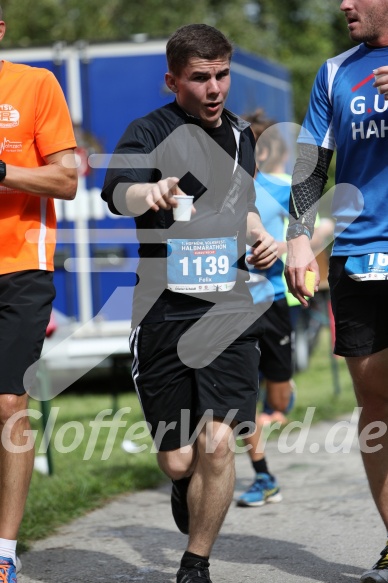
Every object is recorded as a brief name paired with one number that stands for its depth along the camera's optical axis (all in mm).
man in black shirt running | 8750
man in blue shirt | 8562
